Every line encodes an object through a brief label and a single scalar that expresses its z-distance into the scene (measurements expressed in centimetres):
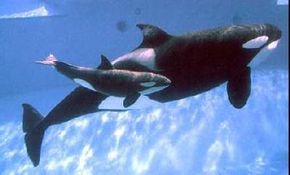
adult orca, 570
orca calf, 567
